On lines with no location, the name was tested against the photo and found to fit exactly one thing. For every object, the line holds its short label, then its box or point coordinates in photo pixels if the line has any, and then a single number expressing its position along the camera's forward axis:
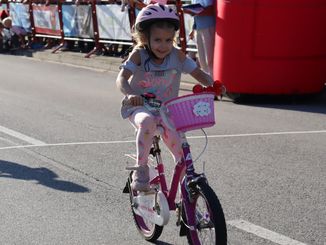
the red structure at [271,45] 16.78
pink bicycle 6.29
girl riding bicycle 7.00
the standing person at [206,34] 18.52
